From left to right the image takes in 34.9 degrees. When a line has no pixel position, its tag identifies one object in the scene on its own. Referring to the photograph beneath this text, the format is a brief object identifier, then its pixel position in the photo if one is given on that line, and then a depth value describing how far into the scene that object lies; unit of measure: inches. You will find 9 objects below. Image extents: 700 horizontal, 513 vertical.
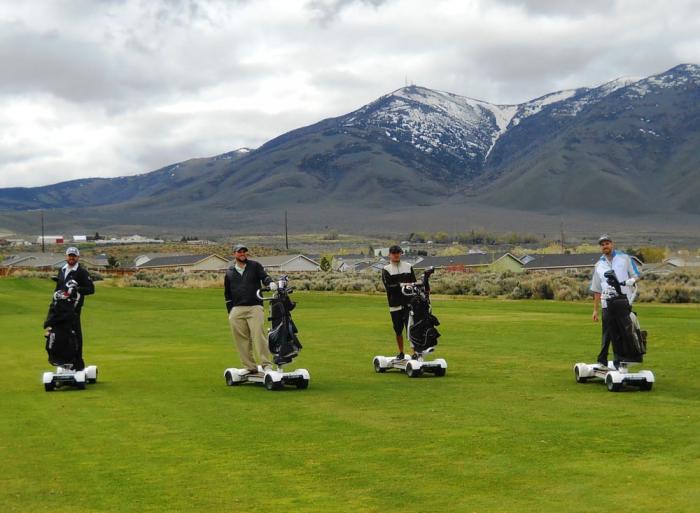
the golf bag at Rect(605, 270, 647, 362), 606.2
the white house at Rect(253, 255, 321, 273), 5147.6
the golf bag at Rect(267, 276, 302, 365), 647.8
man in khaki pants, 659.4
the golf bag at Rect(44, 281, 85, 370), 671.8
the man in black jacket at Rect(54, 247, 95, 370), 674.2
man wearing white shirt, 611.5
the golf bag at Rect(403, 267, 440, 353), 710.5
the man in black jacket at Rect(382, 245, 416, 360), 727.7
